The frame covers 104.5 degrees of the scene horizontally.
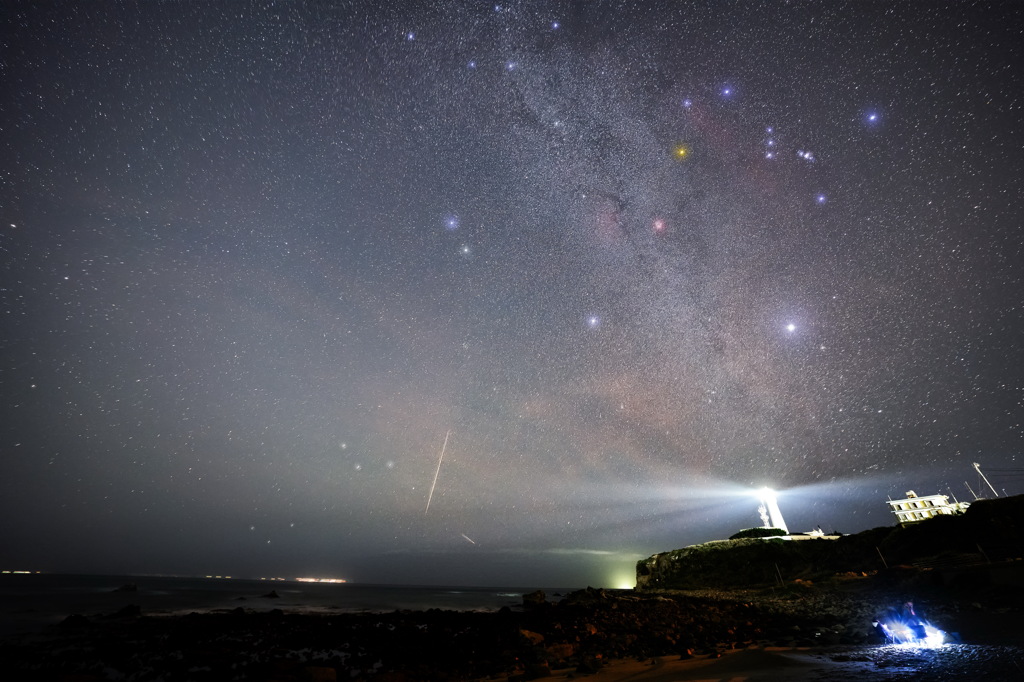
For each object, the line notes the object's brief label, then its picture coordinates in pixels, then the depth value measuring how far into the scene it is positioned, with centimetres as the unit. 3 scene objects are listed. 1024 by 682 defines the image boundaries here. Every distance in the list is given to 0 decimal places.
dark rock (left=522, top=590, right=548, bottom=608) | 3139
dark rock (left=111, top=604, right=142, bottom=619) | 3612
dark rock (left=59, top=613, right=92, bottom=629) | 2953
